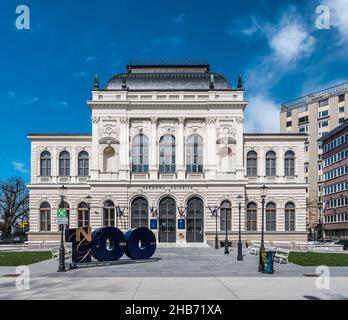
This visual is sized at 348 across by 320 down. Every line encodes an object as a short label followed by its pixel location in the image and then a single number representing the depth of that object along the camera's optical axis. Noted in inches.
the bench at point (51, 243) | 2106.4
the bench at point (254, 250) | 1530.5
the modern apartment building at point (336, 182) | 3043.8
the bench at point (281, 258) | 1150.8
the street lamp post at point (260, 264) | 948.3
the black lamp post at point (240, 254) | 1298.6
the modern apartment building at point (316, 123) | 3964.1
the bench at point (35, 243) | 2110.0
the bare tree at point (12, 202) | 3179.1
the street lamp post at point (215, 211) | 2018.9
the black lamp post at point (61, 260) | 969.5
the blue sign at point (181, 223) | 2106.3
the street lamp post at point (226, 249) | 1592.8
